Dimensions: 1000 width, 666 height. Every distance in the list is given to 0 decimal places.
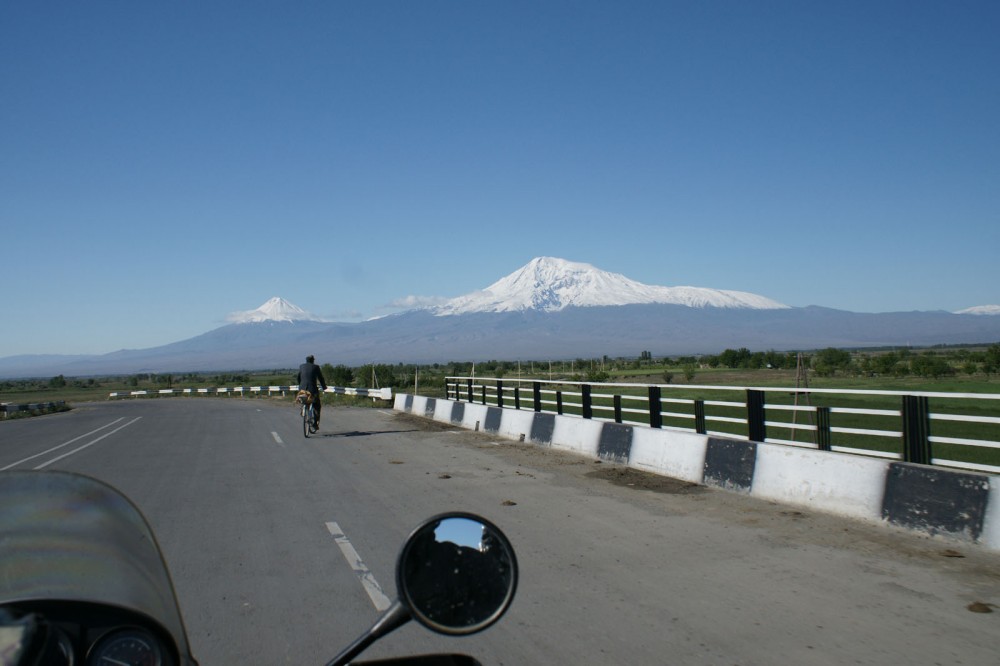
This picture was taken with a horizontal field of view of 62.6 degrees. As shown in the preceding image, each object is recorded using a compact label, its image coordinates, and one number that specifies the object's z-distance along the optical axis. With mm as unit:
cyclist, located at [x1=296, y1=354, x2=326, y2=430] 20094
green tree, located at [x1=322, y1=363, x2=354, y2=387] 76375
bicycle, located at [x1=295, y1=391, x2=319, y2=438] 20047
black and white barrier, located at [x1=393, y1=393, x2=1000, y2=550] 7707
